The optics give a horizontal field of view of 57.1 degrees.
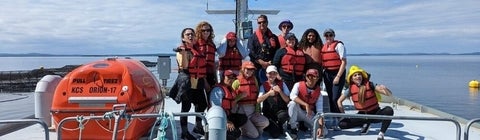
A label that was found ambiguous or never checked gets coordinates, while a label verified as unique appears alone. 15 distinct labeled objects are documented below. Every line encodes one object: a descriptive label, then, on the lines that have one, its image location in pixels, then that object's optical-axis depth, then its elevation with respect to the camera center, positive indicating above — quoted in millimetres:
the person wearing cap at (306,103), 4633 -392
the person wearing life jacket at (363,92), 4820 -292
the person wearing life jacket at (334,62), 5129 +41
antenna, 9766 +1250
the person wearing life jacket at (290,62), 4980 +43
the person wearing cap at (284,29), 5266 +443
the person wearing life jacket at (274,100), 4605 -372
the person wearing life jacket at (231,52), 4758 +151
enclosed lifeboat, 4074 -291
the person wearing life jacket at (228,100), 4305 -332
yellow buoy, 29333 -1289
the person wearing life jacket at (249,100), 4559 -361
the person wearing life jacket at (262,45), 5273 +252
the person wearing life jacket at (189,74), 4363 -79
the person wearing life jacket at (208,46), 4453 +209
